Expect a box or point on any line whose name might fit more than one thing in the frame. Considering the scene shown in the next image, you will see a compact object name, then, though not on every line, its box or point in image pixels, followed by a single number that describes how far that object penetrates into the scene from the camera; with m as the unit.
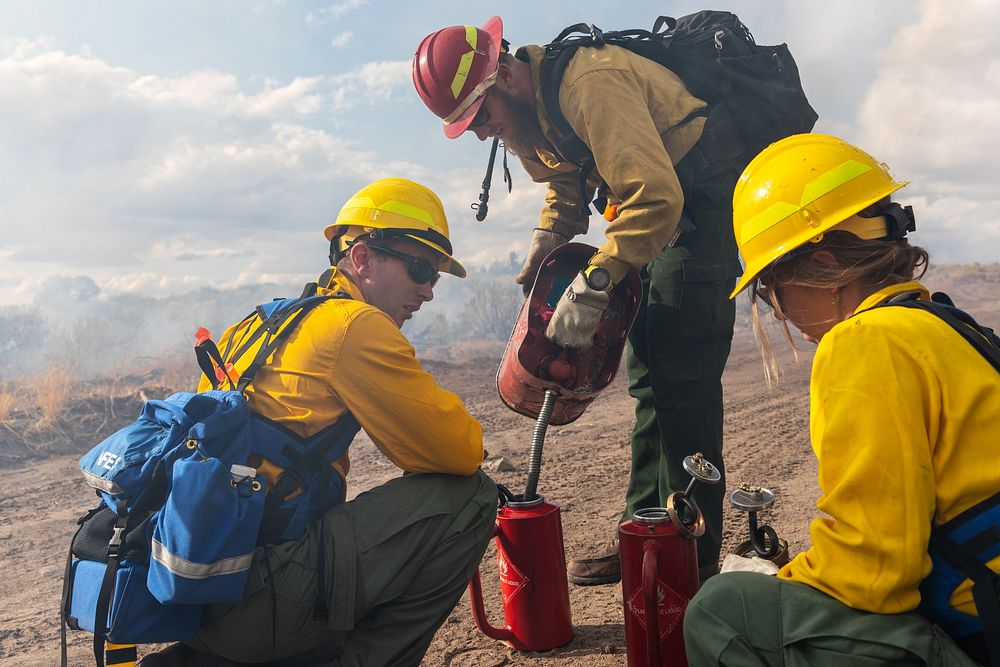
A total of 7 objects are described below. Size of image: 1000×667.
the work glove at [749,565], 2.03
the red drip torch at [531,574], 2.82
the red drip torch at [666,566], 2.41
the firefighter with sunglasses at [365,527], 2.32
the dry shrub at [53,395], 8.65
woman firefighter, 1.46
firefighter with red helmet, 2.93
